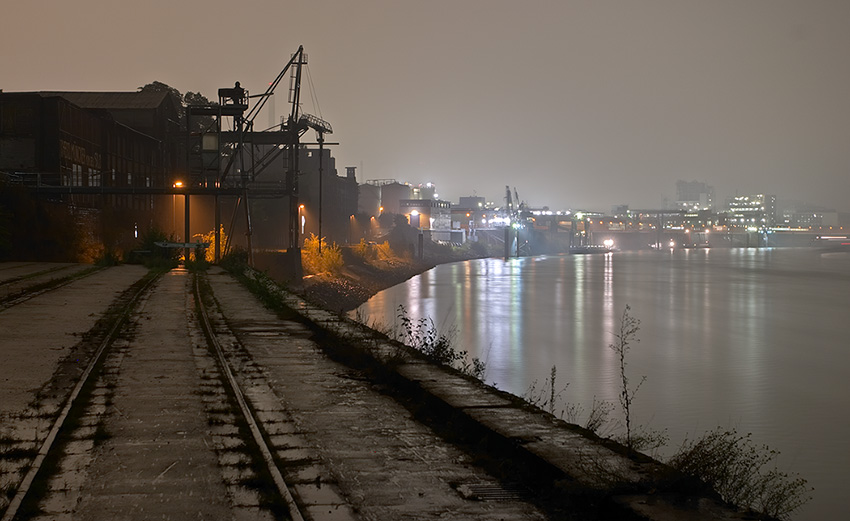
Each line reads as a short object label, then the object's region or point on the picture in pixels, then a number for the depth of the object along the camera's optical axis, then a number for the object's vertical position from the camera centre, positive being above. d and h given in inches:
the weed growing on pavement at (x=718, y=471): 299.4 -91.4
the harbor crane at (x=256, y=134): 2187.5 +274.2
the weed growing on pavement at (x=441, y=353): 585.3 -93.6
